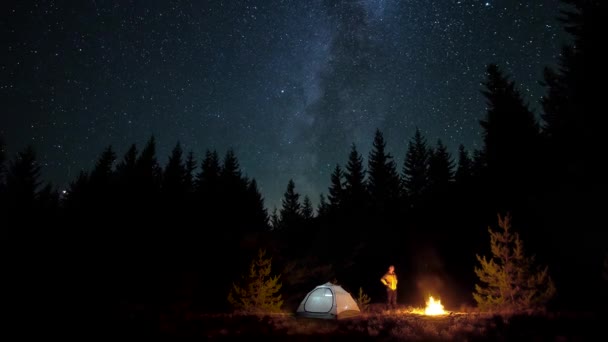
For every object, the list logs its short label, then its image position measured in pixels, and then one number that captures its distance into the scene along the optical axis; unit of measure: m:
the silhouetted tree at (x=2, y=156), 39.34
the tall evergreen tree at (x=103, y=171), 46.22
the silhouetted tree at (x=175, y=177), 49.96
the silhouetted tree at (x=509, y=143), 28.36
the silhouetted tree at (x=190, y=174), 55.64
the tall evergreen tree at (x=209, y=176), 49.67
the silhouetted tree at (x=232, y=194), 42.08
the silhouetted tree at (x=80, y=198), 43.06
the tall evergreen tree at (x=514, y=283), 15.35
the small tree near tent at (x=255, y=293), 19.65
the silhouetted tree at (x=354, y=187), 48.84
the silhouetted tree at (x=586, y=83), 17.12
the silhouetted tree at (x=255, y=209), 45.23
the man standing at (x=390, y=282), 16.72
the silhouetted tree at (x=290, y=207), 65.53
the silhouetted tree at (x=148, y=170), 46.17
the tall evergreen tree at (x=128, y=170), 45.67
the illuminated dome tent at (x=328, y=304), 13.86
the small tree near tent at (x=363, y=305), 18.86
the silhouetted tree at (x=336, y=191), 53.18
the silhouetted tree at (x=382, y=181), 47.86
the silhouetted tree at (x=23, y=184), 42.34
